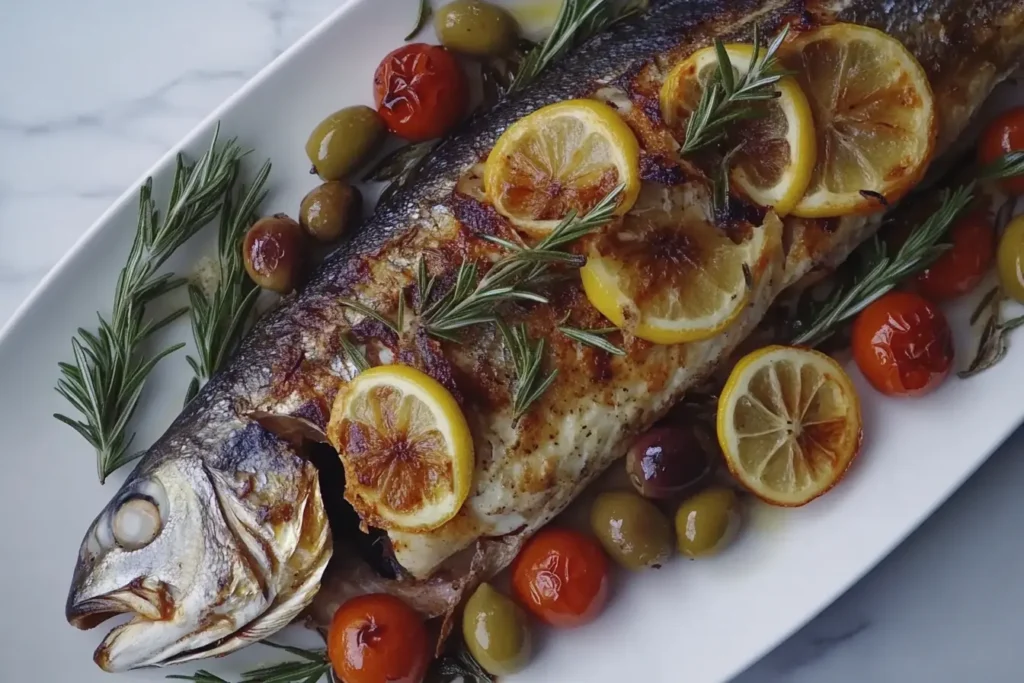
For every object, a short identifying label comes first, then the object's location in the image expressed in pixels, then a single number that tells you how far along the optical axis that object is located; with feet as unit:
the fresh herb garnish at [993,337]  2.07
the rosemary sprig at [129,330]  2.13
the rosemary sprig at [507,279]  1.94
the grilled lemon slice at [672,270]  1.96
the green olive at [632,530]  2.07
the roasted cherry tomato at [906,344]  2.04
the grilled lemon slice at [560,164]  1.96
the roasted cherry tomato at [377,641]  2.04
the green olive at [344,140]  2.14
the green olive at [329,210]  2.13
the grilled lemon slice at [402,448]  1.95
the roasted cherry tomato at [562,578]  2.07
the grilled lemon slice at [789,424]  2.03
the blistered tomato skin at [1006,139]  2.08
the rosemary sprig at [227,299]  2.14
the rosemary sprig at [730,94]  1.94
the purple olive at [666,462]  2.06
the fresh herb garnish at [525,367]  1.96
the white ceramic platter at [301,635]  2.07
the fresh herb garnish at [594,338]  1.96
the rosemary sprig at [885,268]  2.05
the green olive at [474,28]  2.13
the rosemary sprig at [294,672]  2.09
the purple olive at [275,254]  2.11
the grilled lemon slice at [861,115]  1.99
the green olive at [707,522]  2.07
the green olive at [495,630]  2.06
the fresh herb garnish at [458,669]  2.10
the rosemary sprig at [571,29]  2.12
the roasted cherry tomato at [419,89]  2.13
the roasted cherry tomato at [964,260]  2.08
